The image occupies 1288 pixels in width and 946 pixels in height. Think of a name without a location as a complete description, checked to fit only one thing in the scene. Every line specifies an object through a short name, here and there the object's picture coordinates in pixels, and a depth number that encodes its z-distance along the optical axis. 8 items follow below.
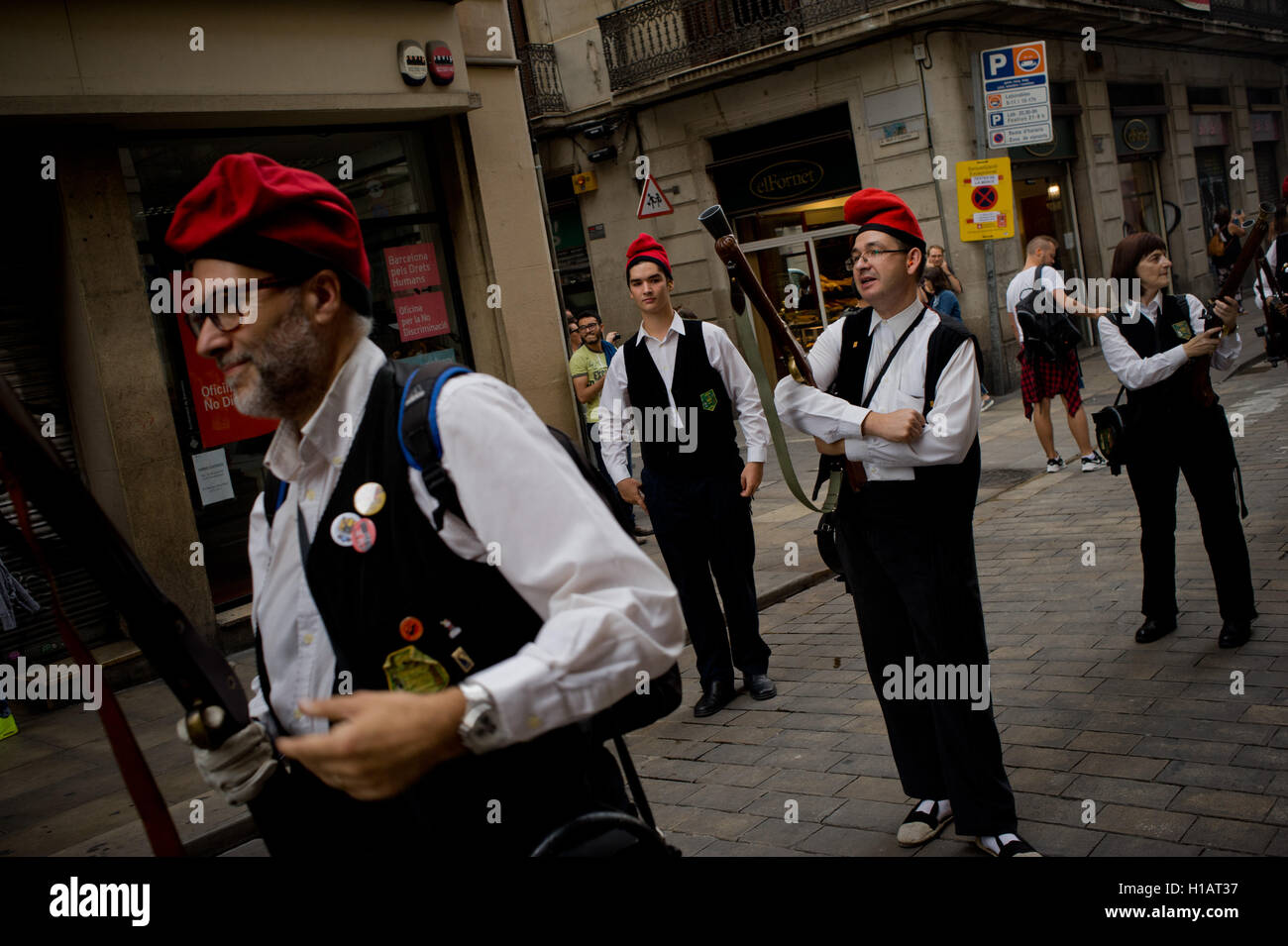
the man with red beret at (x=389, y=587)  1.52
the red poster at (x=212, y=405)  8.41
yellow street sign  13.30
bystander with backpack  10.30
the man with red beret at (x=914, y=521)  3.62
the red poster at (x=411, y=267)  9.87
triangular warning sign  13.12
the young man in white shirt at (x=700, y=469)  5.70
